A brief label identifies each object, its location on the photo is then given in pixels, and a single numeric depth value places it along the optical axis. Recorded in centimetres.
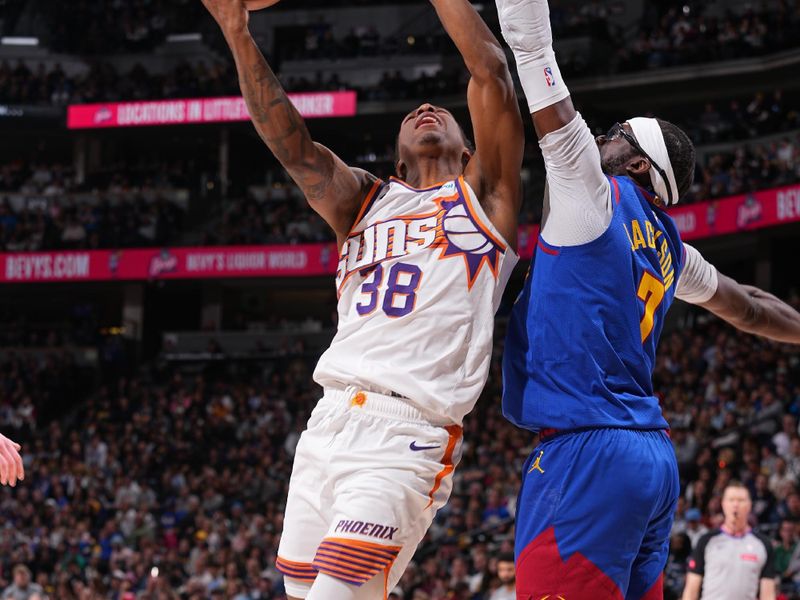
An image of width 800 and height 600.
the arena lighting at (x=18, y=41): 3084
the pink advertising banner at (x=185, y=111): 2588
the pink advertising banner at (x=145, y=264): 2519
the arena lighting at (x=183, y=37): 3056
